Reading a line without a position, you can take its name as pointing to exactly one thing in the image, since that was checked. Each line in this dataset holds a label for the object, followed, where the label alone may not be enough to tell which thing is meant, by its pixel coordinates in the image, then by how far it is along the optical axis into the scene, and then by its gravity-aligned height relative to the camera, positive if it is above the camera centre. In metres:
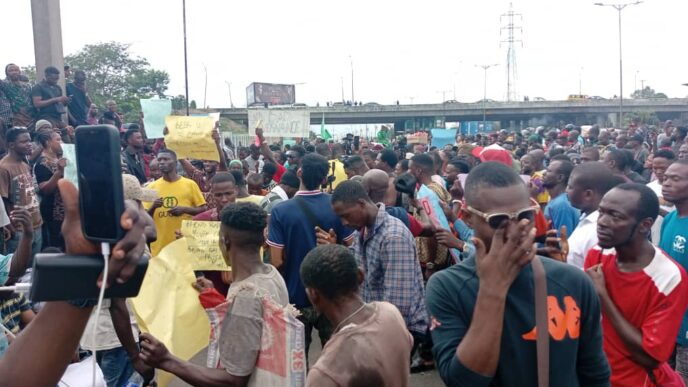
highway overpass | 68.81 +1.64
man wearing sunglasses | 2.03 -0.61
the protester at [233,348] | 2.93 -0.96
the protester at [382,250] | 4.62 -0.89
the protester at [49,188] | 7.53 -0.55
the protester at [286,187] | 6.74 -0.59
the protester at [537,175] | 7.36 -0.65
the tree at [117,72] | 54.19 +5.72
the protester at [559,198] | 5.50 -0.67
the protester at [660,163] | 6.38 -0.46
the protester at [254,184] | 7.83 -0.60
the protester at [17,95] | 11.43 +0.84
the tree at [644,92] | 96.89 +4.64
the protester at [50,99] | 11.46 +0.74
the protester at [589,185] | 4.67 -0.45
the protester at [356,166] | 8.96 -0.49
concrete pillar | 13.27 +2.18
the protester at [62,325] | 1.62 -0.50
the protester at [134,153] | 9.60 -0.23
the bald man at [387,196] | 5.50 -0.64
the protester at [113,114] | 12.80 +0.48
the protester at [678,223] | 3.85 -0.68
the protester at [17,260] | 3.60 -0.70
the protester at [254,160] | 12.63 -0.52
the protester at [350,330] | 2.42 -0.80
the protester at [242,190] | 6.59 -0.59
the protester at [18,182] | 7.10 -0.46
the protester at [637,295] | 3.01 -0.82
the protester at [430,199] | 6.20 -0.73
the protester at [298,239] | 4.89 -0.81
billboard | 84.62 +5.37
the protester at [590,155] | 8.50 -0.42
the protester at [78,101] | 13.62 +0.83
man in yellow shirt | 6.82 -0.70
